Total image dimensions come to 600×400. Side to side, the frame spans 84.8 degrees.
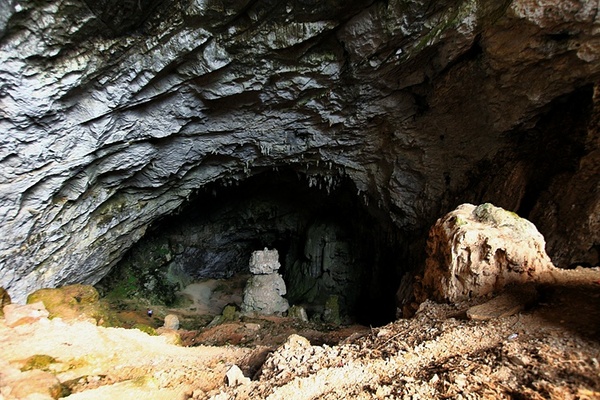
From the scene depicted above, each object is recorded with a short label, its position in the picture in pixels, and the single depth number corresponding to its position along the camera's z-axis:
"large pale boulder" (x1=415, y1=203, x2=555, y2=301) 3.60
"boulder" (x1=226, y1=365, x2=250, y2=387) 2.62
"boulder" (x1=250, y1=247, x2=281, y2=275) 9.82
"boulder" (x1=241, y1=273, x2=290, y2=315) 9.67
